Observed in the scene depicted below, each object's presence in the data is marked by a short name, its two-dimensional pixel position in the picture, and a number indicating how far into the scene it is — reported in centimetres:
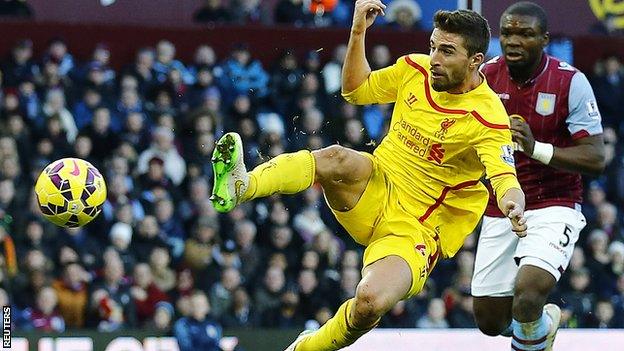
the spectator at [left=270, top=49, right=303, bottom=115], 1548
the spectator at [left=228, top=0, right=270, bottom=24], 1630
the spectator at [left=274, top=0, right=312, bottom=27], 1636
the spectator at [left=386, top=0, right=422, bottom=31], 1659
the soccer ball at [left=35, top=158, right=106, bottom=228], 905
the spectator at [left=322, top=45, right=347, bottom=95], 1558
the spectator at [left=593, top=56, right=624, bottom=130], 1647
